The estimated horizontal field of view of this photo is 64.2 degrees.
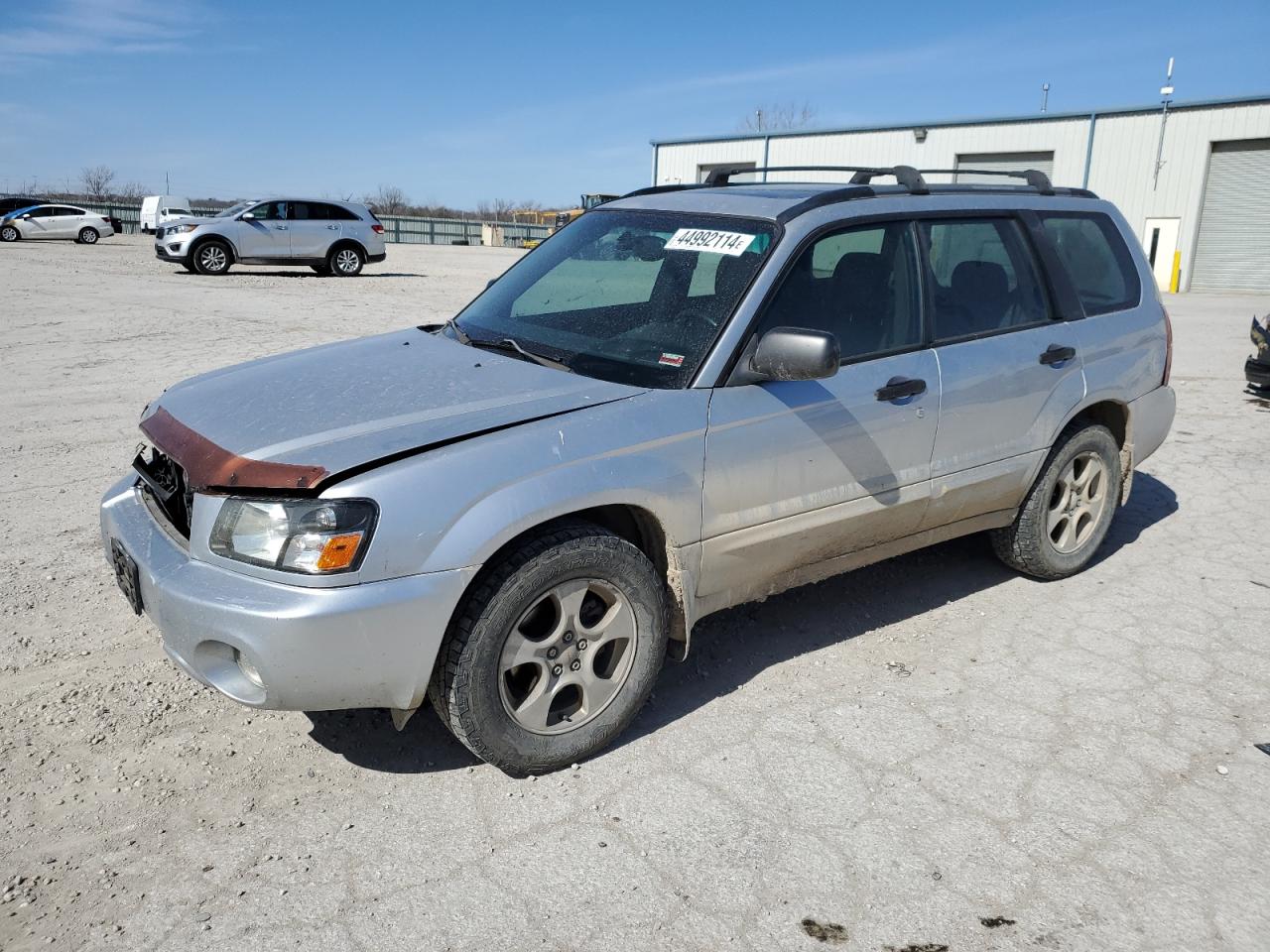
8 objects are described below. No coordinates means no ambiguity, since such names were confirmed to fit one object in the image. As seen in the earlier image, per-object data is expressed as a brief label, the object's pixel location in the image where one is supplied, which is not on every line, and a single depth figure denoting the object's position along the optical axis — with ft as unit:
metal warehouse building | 91.61
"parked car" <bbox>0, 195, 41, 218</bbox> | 103.86
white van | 132.36
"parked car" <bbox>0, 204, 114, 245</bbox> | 102.27
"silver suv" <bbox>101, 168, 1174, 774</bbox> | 9.21
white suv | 69.51
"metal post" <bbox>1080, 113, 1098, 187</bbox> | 99.09
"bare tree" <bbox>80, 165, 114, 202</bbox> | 228.02
